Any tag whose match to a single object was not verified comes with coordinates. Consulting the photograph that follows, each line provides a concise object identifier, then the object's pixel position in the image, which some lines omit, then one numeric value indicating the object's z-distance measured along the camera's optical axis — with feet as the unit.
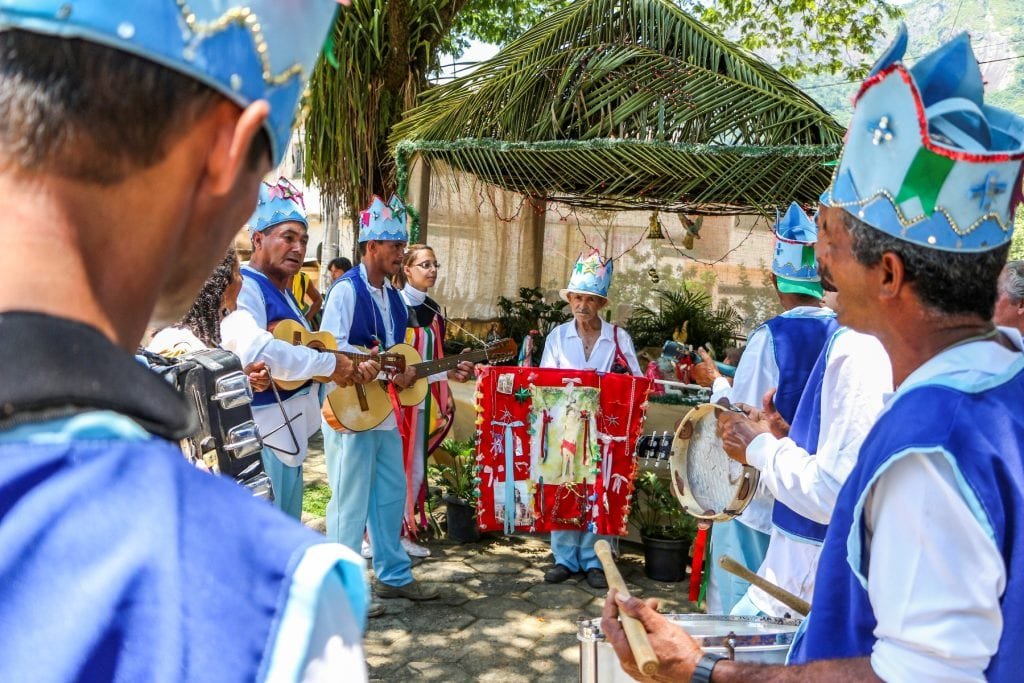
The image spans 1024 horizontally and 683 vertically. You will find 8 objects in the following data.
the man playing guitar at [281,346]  13.41
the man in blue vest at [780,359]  11.23
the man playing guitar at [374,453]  16.25
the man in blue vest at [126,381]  1.75
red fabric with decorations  18.10
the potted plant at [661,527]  18.70
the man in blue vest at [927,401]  4.31
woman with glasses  19.17
